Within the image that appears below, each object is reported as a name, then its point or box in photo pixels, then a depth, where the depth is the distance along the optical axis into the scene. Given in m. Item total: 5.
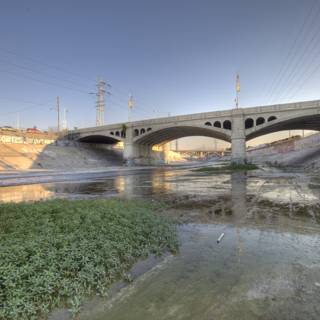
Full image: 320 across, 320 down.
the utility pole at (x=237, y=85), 49.25
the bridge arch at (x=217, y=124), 56.77
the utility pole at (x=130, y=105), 73.50
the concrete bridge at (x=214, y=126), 46.41
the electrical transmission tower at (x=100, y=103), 78.31
